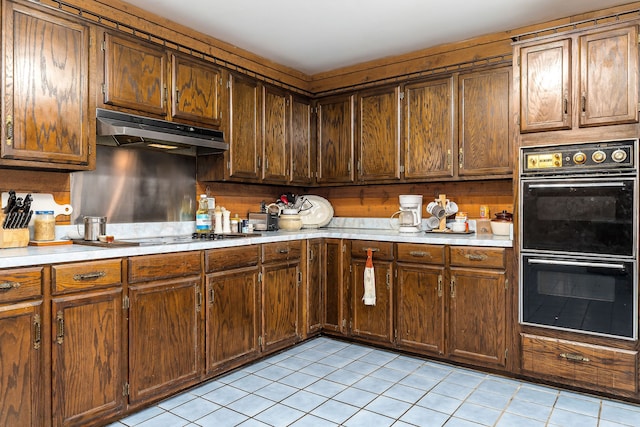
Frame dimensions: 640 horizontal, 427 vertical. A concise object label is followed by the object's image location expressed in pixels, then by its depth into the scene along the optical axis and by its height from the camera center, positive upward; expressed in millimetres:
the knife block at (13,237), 2334 -143
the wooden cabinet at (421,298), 3242 -683
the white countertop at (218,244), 2072 -212
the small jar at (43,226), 2553 -88
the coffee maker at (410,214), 3705 -30
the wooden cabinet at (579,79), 2598 +845
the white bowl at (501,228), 3291 -136
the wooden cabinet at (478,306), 3002 -690
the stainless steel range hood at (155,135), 2648 +520
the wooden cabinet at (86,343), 2115 -686
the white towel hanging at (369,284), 3508 -604
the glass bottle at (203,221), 3492 -82
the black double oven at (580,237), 2580 -173
